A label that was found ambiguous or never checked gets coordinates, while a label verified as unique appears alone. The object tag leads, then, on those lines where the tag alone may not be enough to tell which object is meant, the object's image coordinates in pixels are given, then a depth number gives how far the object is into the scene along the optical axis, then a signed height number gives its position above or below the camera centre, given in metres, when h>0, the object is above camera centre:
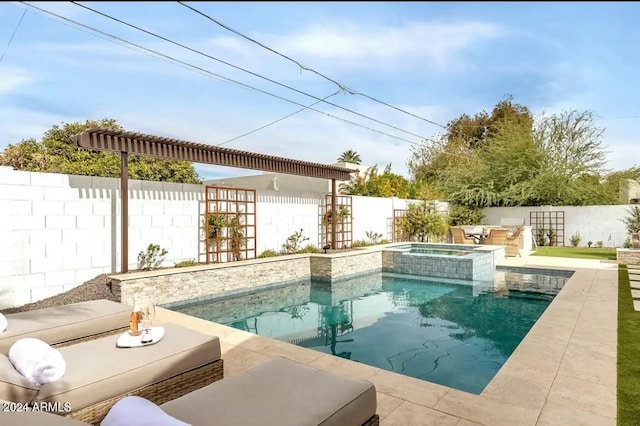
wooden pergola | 7.21 +1.36
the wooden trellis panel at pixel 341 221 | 13.20 -0.34
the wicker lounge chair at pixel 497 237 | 14.98 -1.08
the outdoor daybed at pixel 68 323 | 3.72 -1.20
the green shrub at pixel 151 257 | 8.30 -1.03
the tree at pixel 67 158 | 17.50 +2.69
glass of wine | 3.39 -0.96
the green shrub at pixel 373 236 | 15.06 -1.04
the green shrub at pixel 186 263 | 8.89 -1.26
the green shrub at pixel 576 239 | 17.84 -1.37
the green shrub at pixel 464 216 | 19.91 -0.27
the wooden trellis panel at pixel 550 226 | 18.45 -0.77
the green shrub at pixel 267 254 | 10.79 -1.24
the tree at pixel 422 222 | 16.31 -0.48
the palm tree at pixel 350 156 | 36.31 +5.50
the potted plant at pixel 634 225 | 12.68 -0.58
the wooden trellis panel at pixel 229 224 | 9.77 -0.33
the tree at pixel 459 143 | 25.41 +5.05
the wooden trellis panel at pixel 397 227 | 16.42 -0.70
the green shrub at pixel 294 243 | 11.74 -1.01
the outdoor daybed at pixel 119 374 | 2.48 -1.20
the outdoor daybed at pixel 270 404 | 1.77 -1.17
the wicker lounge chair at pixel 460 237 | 16.11 -1.14
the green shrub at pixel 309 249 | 12.09 -1.25
